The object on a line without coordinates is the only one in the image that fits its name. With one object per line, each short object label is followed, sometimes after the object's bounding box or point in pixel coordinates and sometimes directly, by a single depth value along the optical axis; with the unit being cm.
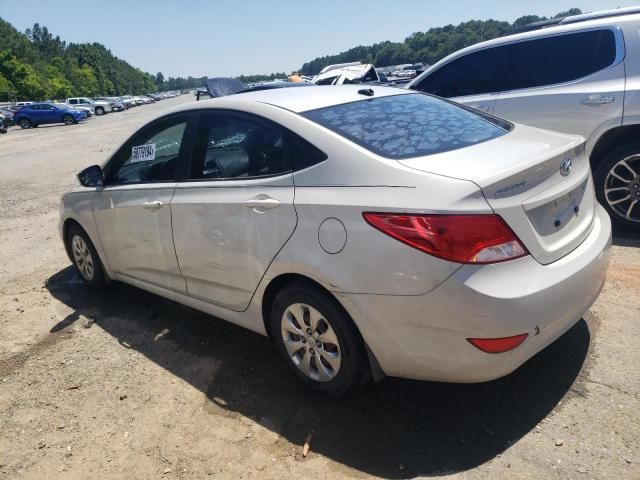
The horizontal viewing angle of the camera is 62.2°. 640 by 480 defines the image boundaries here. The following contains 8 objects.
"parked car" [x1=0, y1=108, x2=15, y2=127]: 3492
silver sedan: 228
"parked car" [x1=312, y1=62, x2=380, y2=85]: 1370
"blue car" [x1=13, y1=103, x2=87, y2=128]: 3656
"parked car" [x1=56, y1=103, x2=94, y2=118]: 4946
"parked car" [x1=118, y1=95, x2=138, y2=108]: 6738
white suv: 473
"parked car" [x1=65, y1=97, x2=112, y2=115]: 5330
